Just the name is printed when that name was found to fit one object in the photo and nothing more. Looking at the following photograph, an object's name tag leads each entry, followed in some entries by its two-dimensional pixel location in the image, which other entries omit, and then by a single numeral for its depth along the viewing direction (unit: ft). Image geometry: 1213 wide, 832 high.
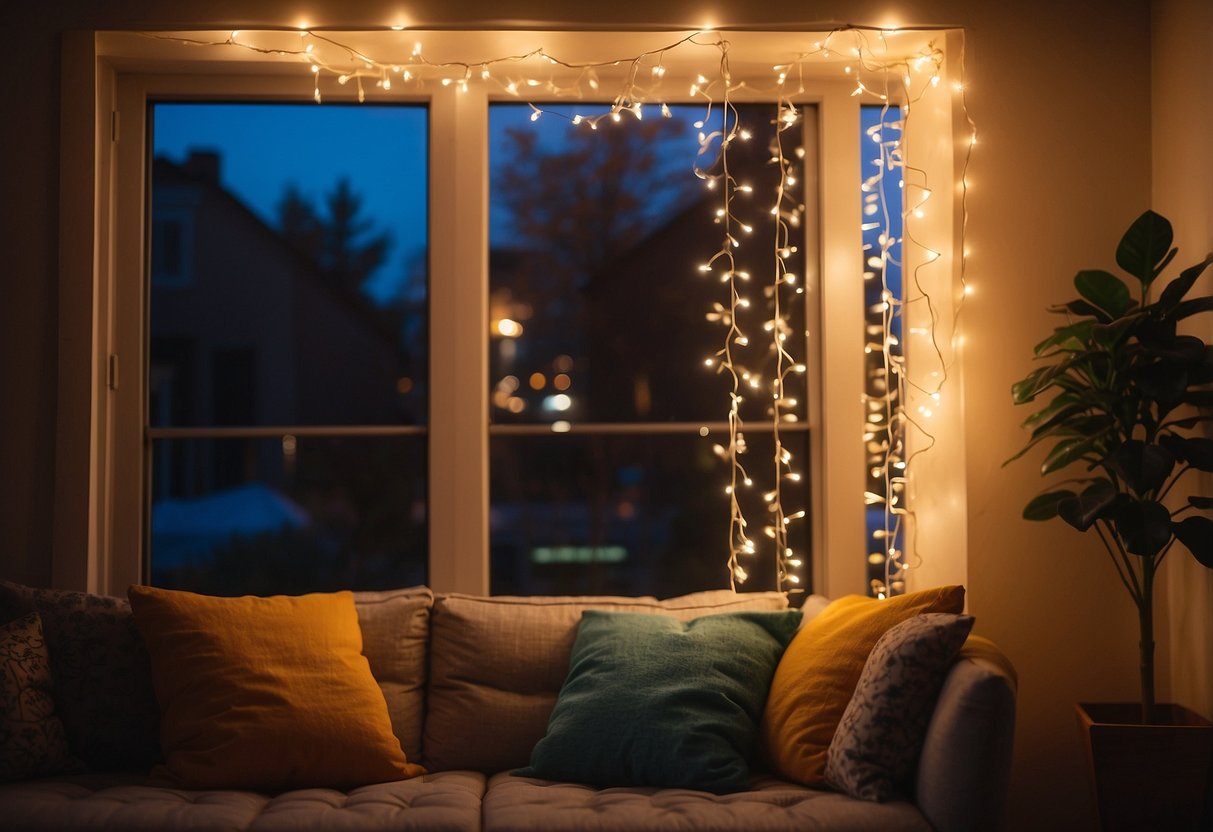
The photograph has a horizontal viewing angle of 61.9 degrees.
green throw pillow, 7.97
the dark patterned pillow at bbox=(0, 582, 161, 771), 8.29
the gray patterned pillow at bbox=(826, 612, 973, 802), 7.38
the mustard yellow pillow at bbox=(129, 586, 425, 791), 7.93
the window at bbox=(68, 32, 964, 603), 10.66
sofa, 7.09
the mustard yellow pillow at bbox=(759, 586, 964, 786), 7.95
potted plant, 8.12
